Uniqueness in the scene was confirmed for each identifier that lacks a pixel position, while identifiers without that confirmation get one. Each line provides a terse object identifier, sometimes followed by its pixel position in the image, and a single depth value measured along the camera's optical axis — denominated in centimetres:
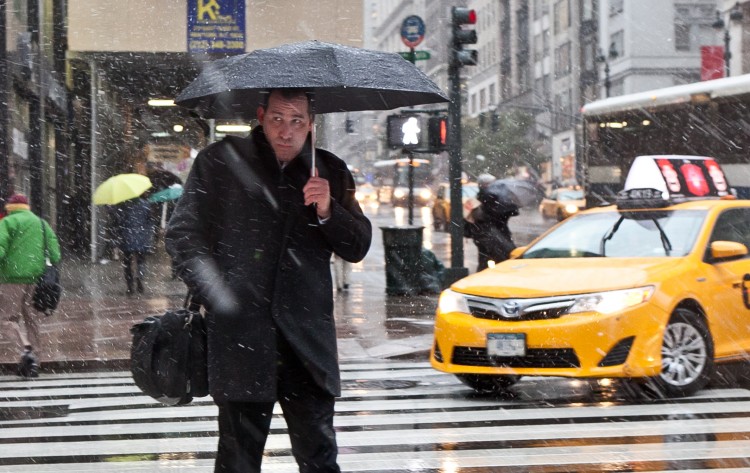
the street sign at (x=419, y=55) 1844
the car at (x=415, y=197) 6726
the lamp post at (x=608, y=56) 6286
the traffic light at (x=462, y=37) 1825
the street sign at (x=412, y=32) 1967
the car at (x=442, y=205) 4434
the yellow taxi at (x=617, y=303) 897
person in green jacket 1167
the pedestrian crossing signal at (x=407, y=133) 1794
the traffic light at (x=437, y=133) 1802
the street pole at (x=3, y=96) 2156
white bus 2323
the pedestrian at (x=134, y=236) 1923
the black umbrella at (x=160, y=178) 2206
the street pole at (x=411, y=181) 1856
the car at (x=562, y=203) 4544
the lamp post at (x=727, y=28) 4134
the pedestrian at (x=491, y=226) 1614
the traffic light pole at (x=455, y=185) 1853
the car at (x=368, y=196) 8192
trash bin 1833
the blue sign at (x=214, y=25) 2169
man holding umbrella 436
